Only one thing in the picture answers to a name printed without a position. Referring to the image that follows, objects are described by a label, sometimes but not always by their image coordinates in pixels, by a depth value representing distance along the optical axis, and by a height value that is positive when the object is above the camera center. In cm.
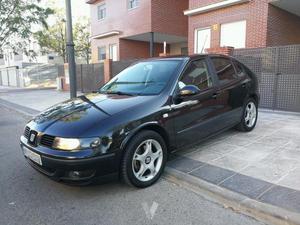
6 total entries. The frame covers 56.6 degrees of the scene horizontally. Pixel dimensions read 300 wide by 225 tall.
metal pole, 720 +35
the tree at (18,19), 2103 +361
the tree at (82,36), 3818 +399
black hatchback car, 323 -75
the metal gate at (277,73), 802 -30
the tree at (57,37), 3550 +361
